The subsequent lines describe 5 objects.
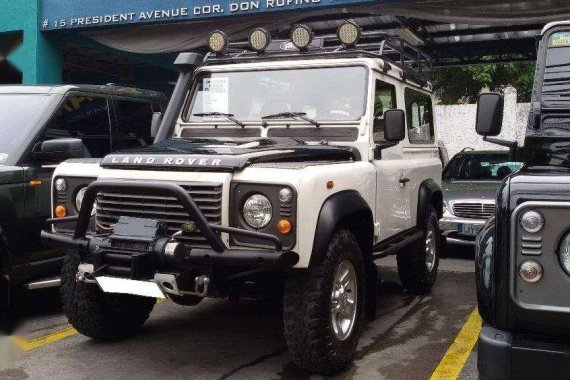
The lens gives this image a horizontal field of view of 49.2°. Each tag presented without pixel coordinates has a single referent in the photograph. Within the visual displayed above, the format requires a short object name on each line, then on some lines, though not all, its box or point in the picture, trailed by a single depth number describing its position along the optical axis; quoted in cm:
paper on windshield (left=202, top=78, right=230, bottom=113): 517
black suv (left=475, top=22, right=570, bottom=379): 234
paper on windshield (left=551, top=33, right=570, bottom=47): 386
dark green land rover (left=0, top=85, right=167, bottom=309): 498
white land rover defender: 356
